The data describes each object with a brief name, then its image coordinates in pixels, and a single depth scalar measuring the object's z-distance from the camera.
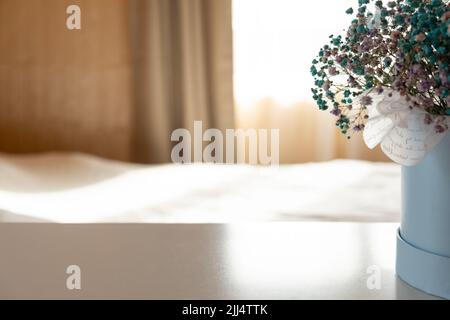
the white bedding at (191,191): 2.51
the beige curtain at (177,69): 4.61
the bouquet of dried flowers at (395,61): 1.23
